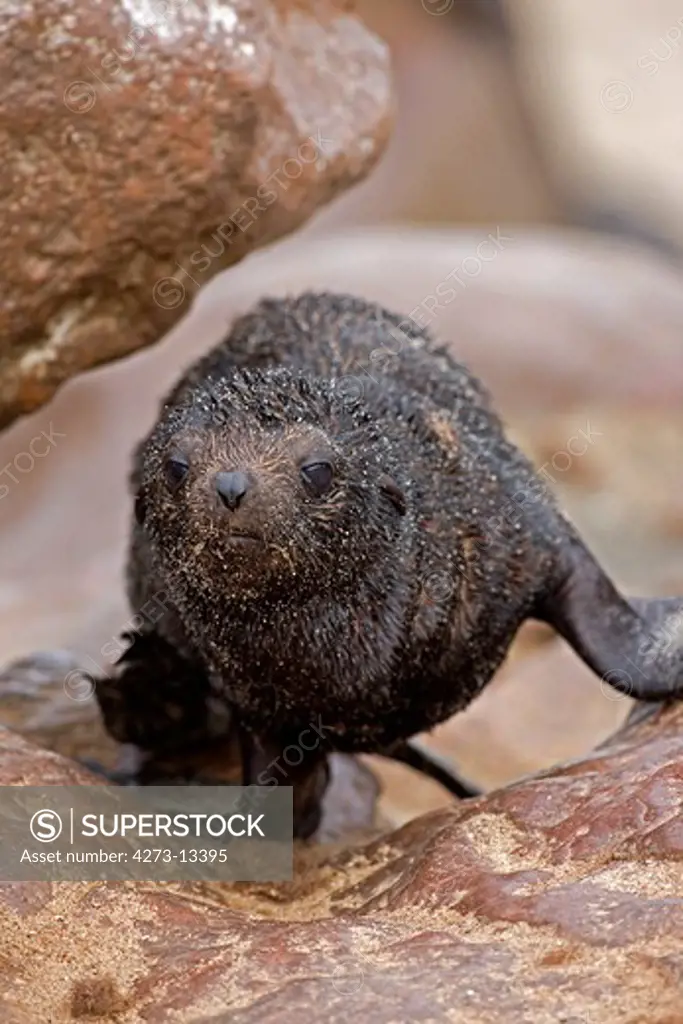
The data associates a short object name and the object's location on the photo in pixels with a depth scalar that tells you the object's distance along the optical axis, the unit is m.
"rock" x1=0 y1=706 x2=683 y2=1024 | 8.07
